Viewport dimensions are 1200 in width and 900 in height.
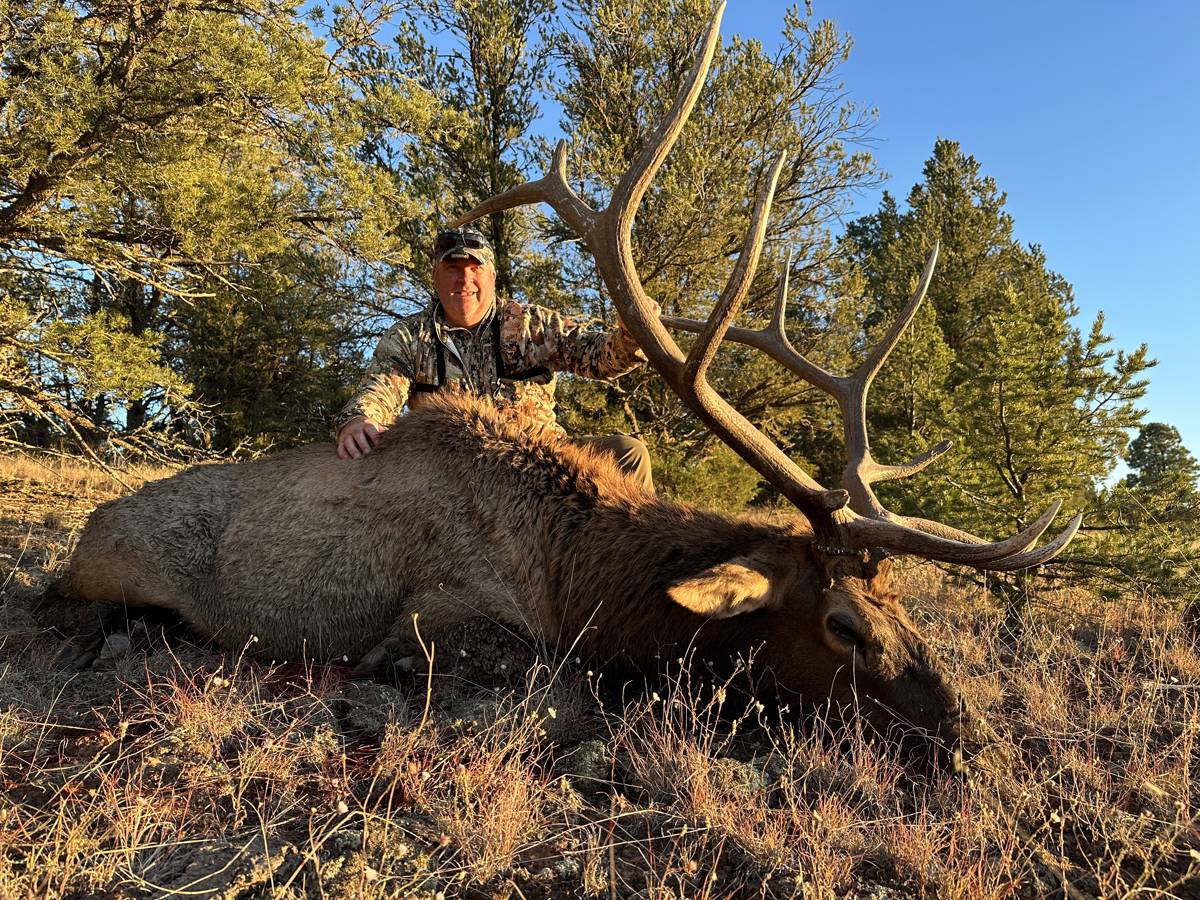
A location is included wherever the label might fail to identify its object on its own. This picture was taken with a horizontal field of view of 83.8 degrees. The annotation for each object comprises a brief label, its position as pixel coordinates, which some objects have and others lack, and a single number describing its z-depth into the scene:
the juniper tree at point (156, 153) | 5.34
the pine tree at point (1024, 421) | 5.39
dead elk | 2.81
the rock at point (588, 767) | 2.23
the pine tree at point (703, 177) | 10.39
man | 4.55
